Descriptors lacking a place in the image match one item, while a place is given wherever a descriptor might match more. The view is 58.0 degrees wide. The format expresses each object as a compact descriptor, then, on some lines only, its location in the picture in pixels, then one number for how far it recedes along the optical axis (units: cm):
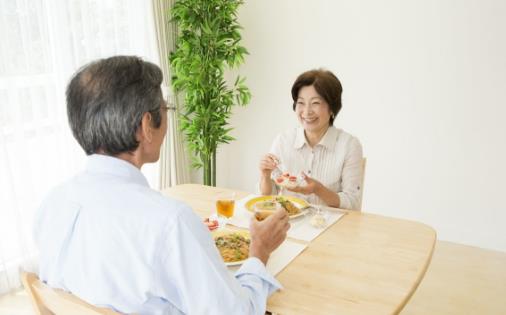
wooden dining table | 120
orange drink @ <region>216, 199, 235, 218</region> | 175
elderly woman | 214
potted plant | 339
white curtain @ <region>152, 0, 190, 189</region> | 357
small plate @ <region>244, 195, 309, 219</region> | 185
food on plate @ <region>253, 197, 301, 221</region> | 183
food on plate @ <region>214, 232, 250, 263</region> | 141
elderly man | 96
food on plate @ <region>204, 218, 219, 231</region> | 170
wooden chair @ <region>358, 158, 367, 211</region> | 213
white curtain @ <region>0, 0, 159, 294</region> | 263
